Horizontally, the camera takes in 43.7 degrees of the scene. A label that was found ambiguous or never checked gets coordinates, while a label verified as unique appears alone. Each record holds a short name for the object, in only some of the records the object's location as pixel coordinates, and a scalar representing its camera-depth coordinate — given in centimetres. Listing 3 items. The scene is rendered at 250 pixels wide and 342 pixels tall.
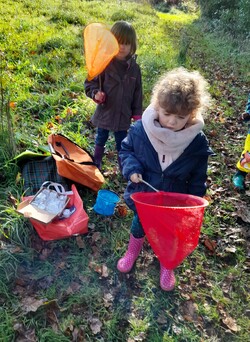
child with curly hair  214
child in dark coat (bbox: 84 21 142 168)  305
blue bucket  317
